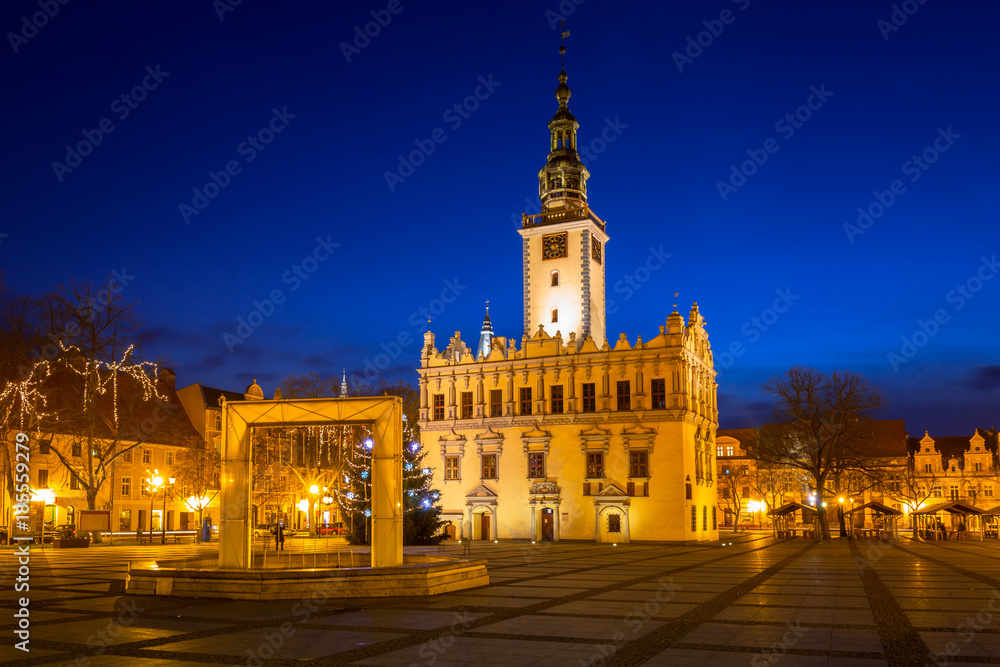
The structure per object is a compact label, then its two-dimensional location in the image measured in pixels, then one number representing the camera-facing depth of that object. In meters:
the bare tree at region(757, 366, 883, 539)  61.03
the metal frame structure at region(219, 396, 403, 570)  19.88
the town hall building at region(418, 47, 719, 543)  57.09
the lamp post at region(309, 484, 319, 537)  57.96
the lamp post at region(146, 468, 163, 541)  50.50
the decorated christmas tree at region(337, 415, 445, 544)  39.41
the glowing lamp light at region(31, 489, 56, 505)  53.17
